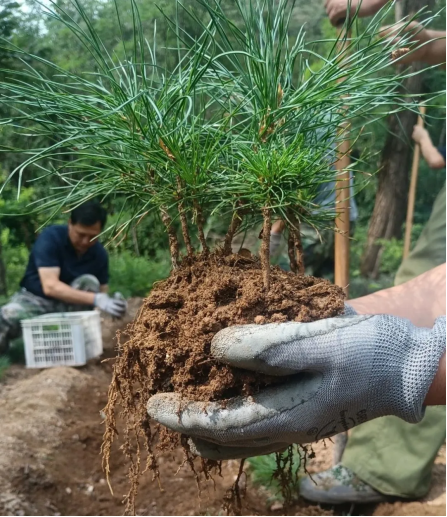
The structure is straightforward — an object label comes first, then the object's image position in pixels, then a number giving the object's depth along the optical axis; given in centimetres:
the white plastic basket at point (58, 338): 341
